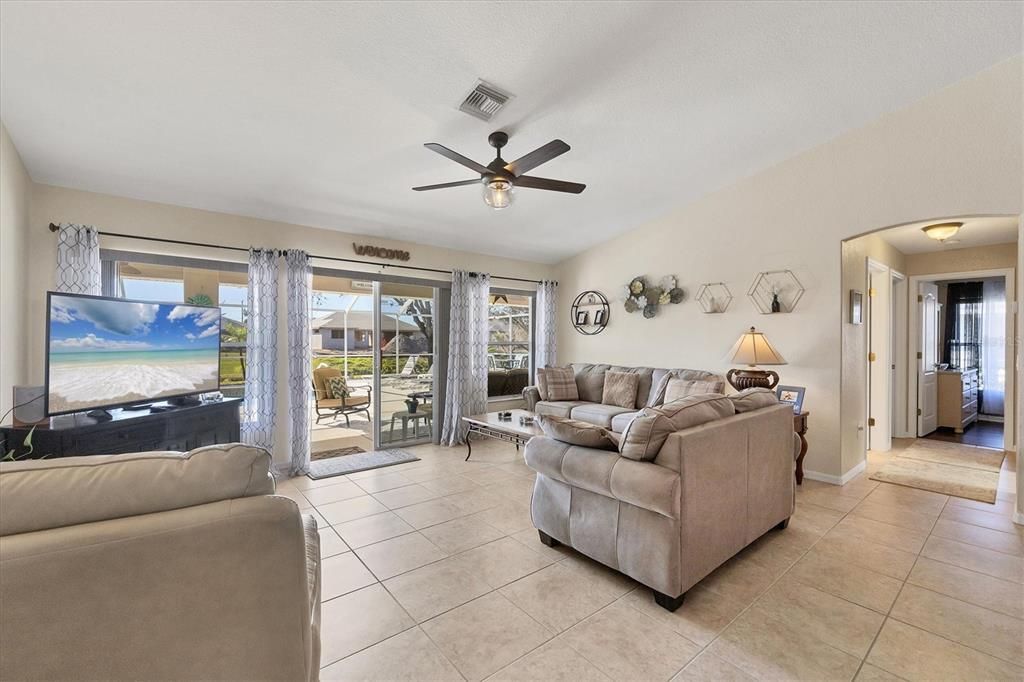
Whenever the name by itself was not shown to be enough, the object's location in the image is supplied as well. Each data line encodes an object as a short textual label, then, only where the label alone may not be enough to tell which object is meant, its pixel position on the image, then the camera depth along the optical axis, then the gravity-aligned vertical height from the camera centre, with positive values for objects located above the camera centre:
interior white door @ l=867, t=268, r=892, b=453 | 5.04 -0.14
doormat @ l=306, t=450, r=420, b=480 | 4.35 -1.31
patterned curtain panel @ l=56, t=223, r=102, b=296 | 3.27 +0.58
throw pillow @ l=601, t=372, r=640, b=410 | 5.29 -0.60
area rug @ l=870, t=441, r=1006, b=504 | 3.77 -1.24
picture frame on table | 3.96 -0.50
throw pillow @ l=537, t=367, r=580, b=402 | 5.76 -0.58
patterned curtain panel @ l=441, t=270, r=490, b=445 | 5.52 -0.18
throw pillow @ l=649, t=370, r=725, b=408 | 4.61 -0.41
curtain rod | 3.28 +0.83
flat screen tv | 2.72 -0.10
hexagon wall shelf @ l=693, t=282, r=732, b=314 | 4.79 +0.49
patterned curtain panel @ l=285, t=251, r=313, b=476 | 4.30 -0.19
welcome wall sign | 4.82 +0.99
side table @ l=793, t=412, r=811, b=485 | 3.90 -0.76
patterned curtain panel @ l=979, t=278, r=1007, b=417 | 6.32 -0.07
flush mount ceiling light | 4.18 +1.09
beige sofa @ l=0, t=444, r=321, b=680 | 0.92 -0.53
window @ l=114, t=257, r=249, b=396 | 3.82 +0.43
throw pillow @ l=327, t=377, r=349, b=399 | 6.12 -0.68
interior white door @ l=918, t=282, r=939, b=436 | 5.65 -0.24
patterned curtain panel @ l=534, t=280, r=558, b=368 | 6.65 +0.22
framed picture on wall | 4.11 +0.34
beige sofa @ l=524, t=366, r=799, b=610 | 2.10 -0.85
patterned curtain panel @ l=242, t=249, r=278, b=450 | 4.06 -0.12
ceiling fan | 2.60 +1.10
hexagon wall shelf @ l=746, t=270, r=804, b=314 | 4.25 +0.51
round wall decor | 6.17 +0.41
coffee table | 4.04 -0.86
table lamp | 4.03 -0.15
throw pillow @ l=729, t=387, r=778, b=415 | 2.74 -0.38
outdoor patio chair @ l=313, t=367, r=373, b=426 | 6.13 -0.87
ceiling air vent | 2.74 +1.55
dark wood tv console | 2.52 -0.62
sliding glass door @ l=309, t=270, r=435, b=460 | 5.22 -0.37
